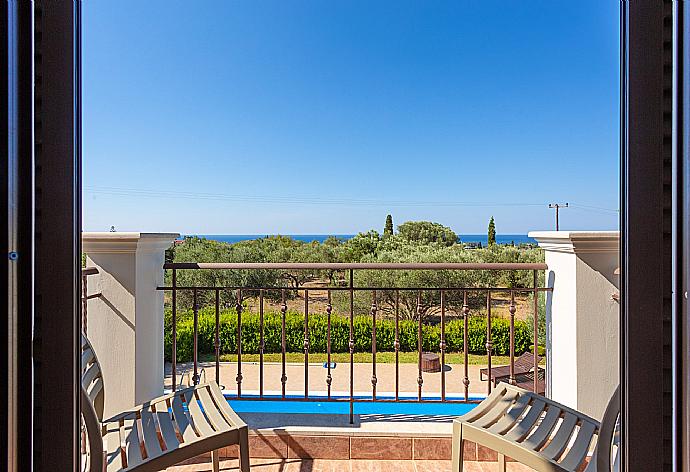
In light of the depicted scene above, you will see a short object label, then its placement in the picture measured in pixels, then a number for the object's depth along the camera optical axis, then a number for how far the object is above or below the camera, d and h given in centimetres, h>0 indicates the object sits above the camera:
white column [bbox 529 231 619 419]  234 -42
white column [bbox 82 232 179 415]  247 -45
